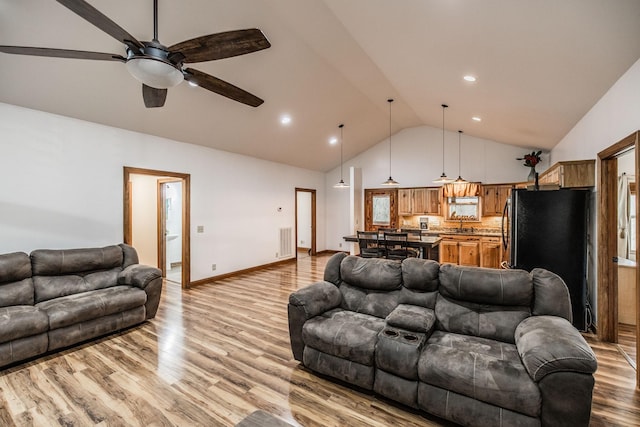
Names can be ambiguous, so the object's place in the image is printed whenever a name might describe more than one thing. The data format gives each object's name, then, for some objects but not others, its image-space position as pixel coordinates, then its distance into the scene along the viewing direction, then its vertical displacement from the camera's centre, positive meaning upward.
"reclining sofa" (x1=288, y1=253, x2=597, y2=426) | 1.68 -0.98
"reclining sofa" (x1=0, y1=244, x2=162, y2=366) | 2.76 -0.96
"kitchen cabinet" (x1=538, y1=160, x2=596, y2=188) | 3.41 +0.47
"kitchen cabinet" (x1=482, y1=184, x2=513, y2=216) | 6.69 +0.33
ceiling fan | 1.71 +1.08
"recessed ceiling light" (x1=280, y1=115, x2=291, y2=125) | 5.32 +1.79
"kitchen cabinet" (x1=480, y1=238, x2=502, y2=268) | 6.28 -0.92
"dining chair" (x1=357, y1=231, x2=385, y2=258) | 4.98 -0.61
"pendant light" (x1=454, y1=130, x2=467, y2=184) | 7.25 +1.53
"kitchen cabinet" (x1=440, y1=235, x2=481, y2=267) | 6.48 -0.89
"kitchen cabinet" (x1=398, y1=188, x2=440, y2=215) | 7.46 +0.30
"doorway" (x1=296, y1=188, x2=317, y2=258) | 9.81 -0.41
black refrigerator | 3.46 -0.31
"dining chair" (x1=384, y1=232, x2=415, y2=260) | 4.68 -0.54
